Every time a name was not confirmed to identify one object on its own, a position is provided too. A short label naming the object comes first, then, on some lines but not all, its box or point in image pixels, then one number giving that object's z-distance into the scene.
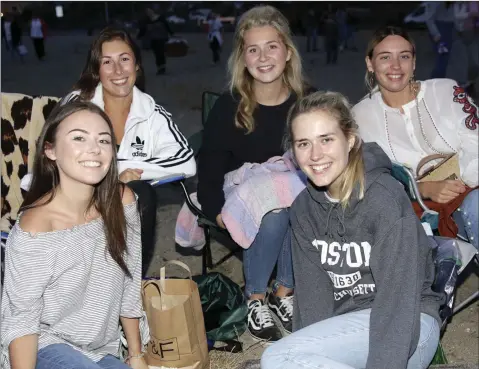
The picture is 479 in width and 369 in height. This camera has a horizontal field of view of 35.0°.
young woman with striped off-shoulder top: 2.65
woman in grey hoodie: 2.58
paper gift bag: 3.13
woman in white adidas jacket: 4.06
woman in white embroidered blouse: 3.98
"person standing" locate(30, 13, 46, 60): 17.27
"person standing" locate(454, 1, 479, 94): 11.07
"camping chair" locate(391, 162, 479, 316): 3.62
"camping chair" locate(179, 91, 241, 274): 4.06
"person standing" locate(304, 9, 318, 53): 17.38
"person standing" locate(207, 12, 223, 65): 15.93
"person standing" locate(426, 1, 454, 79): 11.52
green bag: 3.76
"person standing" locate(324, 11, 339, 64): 15.39
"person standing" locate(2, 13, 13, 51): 17.31
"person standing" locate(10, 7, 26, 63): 17.11
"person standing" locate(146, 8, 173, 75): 14.62
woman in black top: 3.89
